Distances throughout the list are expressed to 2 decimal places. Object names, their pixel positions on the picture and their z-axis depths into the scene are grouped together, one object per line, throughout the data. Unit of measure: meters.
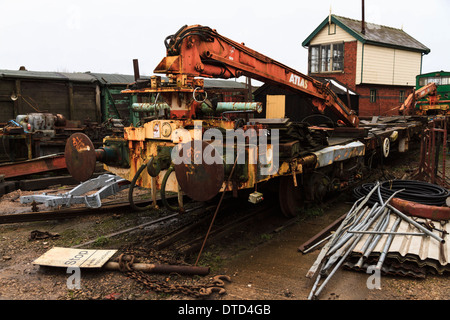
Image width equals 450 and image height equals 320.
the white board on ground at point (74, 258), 3.98
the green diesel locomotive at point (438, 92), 15.82
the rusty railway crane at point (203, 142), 4.30
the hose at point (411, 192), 5.50
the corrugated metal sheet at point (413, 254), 3.86
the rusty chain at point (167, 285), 3.51
